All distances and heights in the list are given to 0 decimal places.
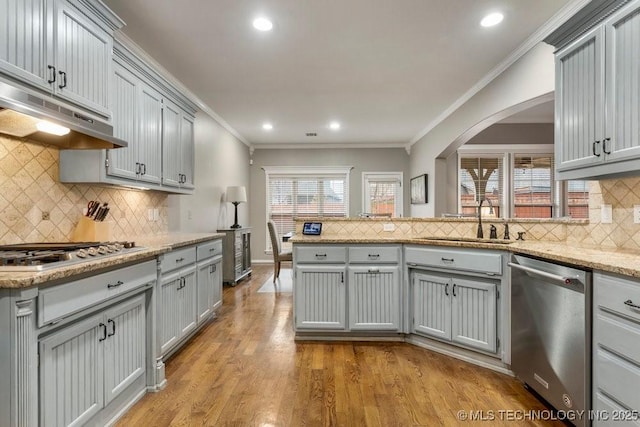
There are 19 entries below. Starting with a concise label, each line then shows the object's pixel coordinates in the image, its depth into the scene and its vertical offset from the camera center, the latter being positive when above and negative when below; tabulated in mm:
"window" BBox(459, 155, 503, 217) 6145 +635
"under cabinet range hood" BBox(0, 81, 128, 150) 1410 +481
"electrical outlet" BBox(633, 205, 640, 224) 2080 +6
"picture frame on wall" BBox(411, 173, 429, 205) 6023 +497
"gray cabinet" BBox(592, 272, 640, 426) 1383 -593
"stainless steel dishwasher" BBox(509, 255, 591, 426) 1663 -665
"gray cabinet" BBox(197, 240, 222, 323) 3134 -647
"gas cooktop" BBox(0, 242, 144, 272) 1394 -188
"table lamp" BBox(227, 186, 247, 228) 5598 +322
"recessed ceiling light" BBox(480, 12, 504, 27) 2523 +1527
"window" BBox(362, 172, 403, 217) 7469 +515
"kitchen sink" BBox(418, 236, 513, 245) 2692 -216
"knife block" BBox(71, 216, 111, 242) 2310 -116
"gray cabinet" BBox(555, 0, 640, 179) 1677 +652
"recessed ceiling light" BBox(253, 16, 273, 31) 2562 +1514
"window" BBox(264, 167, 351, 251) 7531 +406
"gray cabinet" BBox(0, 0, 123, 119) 1566 +910
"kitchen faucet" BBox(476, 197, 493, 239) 2948 -144
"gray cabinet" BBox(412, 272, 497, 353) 2451 -750
